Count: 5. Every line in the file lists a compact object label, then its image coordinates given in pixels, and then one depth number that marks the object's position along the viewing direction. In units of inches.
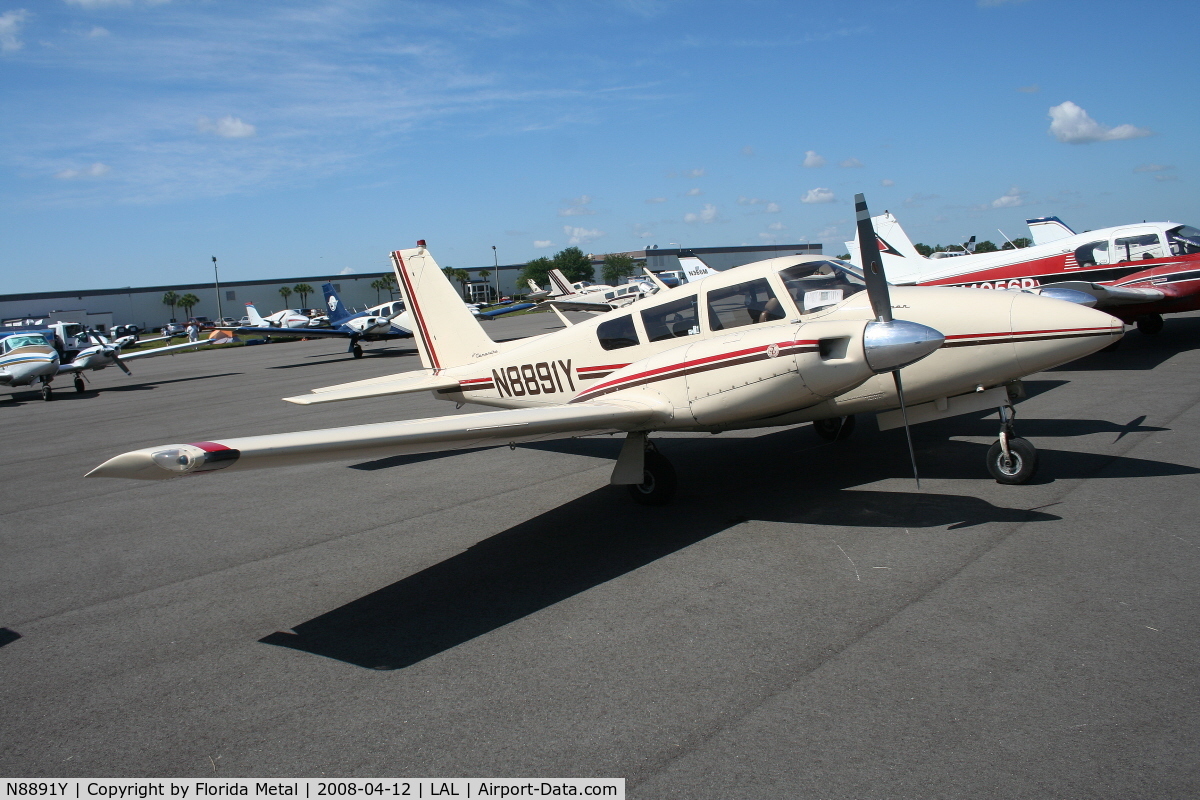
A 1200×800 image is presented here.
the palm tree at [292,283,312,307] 4870.1
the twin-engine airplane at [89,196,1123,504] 236.5
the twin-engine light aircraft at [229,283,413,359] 1284.4
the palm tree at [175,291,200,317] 4466.0
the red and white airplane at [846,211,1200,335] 598.9
